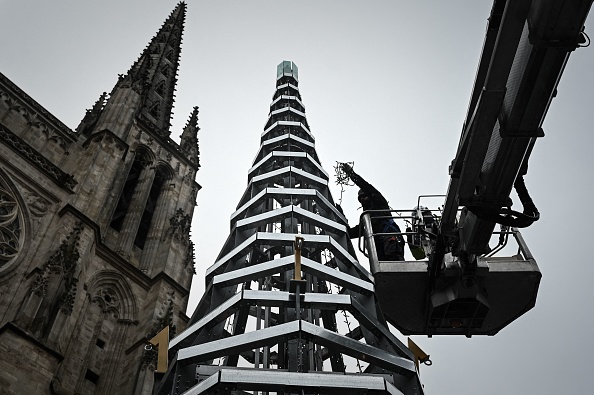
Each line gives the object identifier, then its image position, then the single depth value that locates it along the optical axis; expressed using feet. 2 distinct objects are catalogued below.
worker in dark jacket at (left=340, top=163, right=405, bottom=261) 28.14
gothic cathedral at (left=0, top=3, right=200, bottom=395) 49.96
